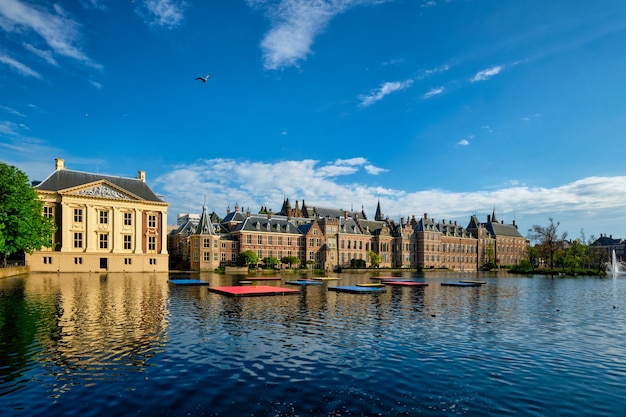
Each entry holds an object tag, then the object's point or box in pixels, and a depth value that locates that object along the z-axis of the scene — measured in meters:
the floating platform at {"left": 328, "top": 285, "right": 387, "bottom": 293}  45.88
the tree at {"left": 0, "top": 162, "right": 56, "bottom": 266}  56.31
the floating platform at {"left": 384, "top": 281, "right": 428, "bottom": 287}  58.38
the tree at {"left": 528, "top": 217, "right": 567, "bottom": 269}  118.56
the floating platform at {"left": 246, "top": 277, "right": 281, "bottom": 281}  66.75
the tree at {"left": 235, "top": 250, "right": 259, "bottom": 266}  93.62
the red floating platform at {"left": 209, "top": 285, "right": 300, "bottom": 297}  39.37
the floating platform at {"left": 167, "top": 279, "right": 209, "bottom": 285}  53.47
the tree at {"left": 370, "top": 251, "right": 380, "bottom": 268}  120.88
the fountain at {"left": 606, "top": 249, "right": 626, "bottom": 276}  143.50
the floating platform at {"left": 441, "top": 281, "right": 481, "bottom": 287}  60.34
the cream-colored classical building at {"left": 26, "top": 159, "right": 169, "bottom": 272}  73.56
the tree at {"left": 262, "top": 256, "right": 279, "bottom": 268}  98.69
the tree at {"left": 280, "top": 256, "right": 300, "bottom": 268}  101.88
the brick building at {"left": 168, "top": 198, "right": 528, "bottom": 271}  102.62
